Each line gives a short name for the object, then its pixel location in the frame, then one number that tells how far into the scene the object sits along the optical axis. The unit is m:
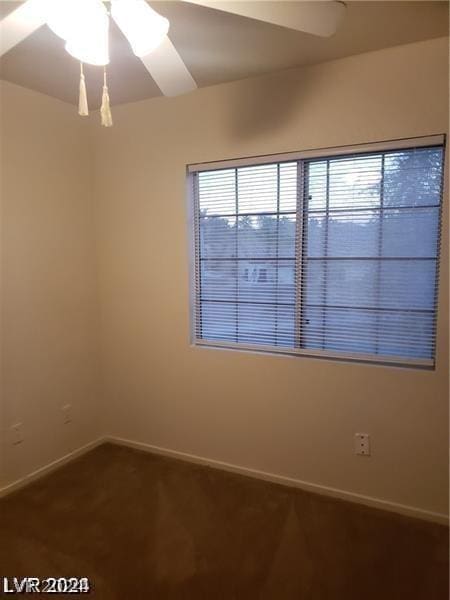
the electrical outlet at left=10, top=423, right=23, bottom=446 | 2.37
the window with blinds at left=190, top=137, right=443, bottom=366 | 2.05
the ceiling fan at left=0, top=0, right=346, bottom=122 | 1.14
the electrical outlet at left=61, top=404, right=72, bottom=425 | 2.71
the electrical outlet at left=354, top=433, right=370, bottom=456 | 2.19
